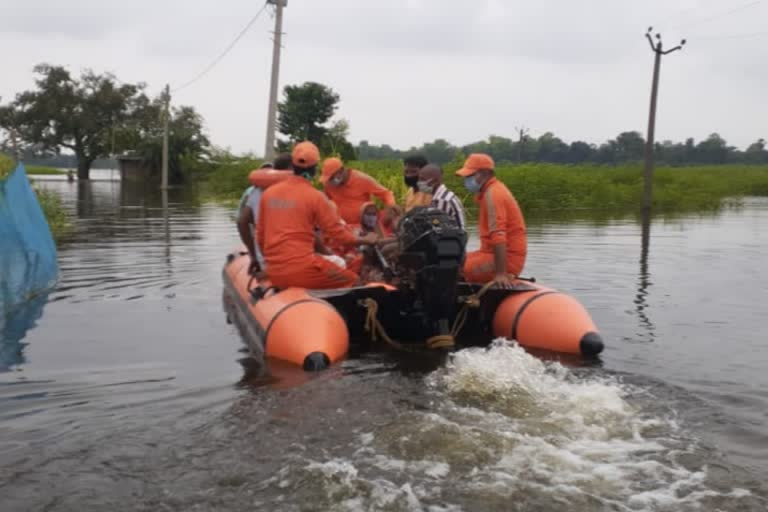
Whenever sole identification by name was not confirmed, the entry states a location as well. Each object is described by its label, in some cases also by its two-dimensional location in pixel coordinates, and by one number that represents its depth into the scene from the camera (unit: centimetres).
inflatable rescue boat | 677
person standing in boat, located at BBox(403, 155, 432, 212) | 900
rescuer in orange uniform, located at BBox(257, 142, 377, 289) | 743
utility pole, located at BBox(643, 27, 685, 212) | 2811
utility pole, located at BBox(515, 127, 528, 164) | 5779
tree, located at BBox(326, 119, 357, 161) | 3984
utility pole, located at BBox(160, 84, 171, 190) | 4169
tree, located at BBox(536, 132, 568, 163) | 8512
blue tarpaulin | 918
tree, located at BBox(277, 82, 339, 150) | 5328
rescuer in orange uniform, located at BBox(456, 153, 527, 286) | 771
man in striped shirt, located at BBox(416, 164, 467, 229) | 802
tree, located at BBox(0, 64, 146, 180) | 6656
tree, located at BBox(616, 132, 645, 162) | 8512
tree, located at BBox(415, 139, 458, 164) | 7681
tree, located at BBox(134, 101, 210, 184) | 5644
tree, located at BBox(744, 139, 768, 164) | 8944
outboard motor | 680
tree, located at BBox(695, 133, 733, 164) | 8919
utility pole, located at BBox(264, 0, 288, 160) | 2238
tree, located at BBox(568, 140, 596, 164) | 8512
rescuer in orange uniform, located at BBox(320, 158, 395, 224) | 952
